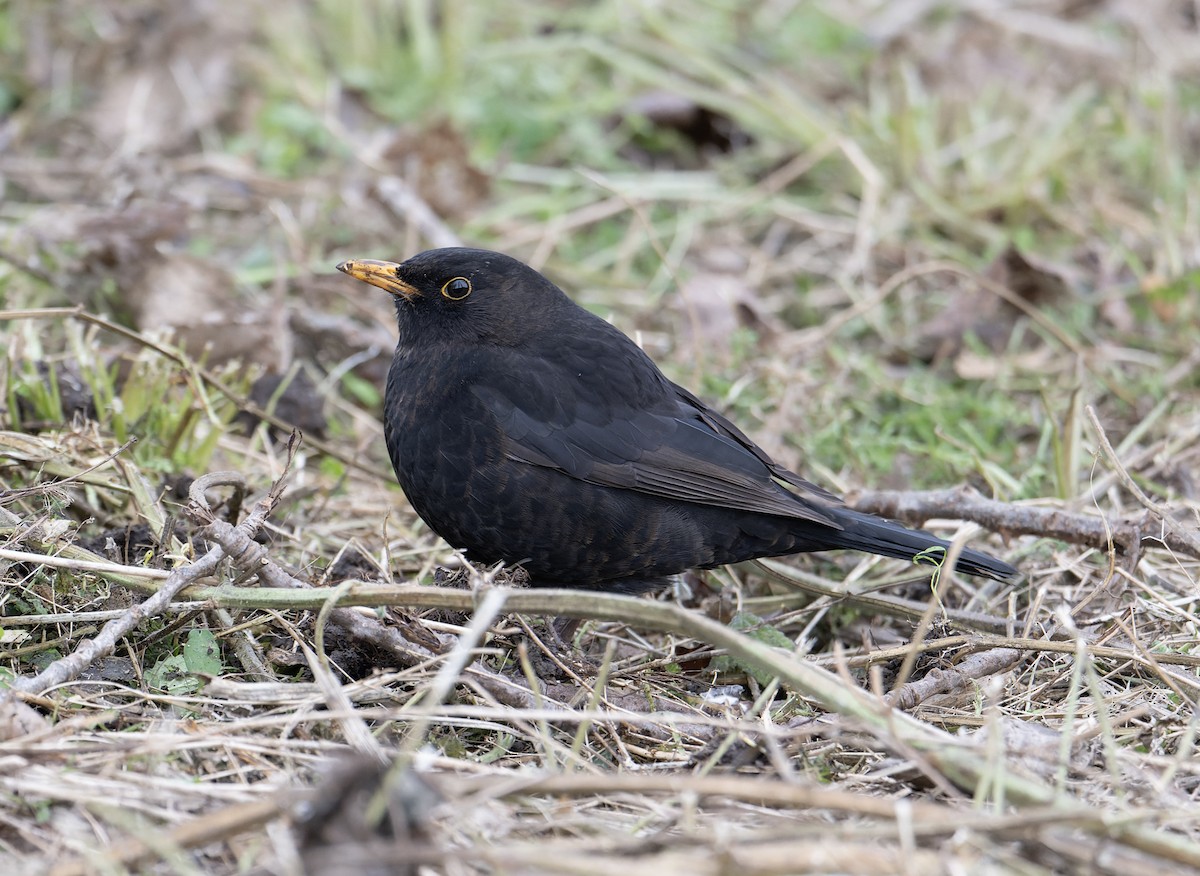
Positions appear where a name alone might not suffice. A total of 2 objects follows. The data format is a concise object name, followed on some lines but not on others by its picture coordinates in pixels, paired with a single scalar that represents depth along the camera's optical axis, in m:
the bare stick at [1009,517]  7.46
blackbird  7.41
